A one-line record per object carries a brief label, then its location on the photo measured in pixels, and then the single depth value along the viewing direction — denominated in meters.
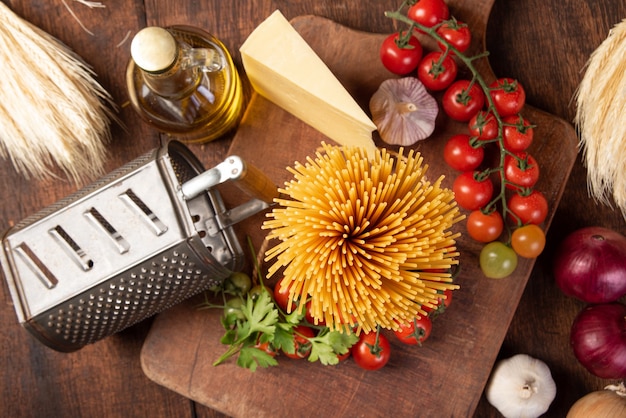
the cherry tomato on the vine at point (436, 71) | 0.92
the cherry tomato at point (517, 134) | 0.89
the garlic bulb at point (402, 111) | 0.93
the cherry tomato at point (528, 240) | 0.91
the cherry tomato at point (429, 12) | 0.93
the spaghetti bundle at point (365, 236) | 0.69
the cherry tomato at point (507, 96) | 0.90
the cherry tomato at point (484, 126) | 0.90
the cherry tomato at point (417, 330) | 0.86
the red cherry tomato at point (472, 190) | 0.91
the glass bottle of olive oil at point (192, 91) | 0.85
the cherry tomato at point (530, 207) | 0.91
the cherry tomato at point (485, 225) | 0.92
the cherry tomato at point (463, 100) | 0.91
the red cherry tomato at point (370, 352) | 0.90
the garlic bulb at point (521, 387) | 0.97
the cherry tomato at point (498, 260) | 0.90
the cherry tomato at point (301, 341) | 0.91
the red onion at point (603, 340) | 0.96
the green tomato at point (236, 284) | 0.94
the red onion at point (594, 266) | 0.95
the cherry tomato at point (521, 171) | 0.89
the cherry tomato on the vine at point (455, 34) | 0.91
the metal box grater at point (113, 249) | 0.80
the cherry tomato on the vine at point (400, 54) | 0.91
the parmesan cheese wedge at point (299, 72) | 0.88
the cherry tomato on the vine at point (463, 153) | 0.91
